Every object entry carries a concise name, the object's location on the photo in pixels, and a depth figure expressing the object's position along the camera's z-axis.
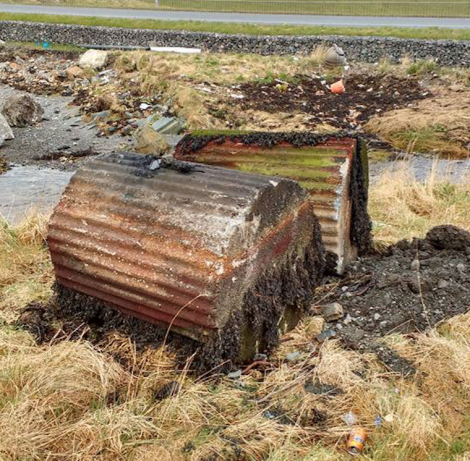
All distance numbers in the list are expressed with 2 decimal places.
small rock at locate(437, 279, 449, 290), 4.44
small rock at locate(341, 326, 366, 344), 4.00
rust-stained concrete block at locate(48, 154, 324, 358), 3.40
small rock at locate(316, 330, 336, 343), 4.03
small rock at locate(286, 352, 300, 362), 3.87
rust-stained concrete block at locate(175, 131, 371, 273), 4.66
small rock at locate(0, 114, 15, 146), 12.28
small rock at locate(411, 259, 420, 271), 4.76
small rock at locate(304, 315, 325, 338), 4.13
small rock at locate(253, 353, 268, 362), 3.88
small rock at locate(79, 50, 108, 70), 16.00
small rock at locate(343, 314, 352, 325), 4.22
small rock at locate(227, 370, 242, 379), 3.63
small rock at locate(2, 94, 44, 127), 13.23
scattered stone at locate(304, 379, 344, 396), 3.50
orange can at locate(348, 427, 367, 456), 3.14
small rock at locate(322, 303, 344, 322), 4.25
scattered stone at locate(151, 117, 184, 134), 11.63
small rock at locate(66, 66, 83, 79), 15.72
